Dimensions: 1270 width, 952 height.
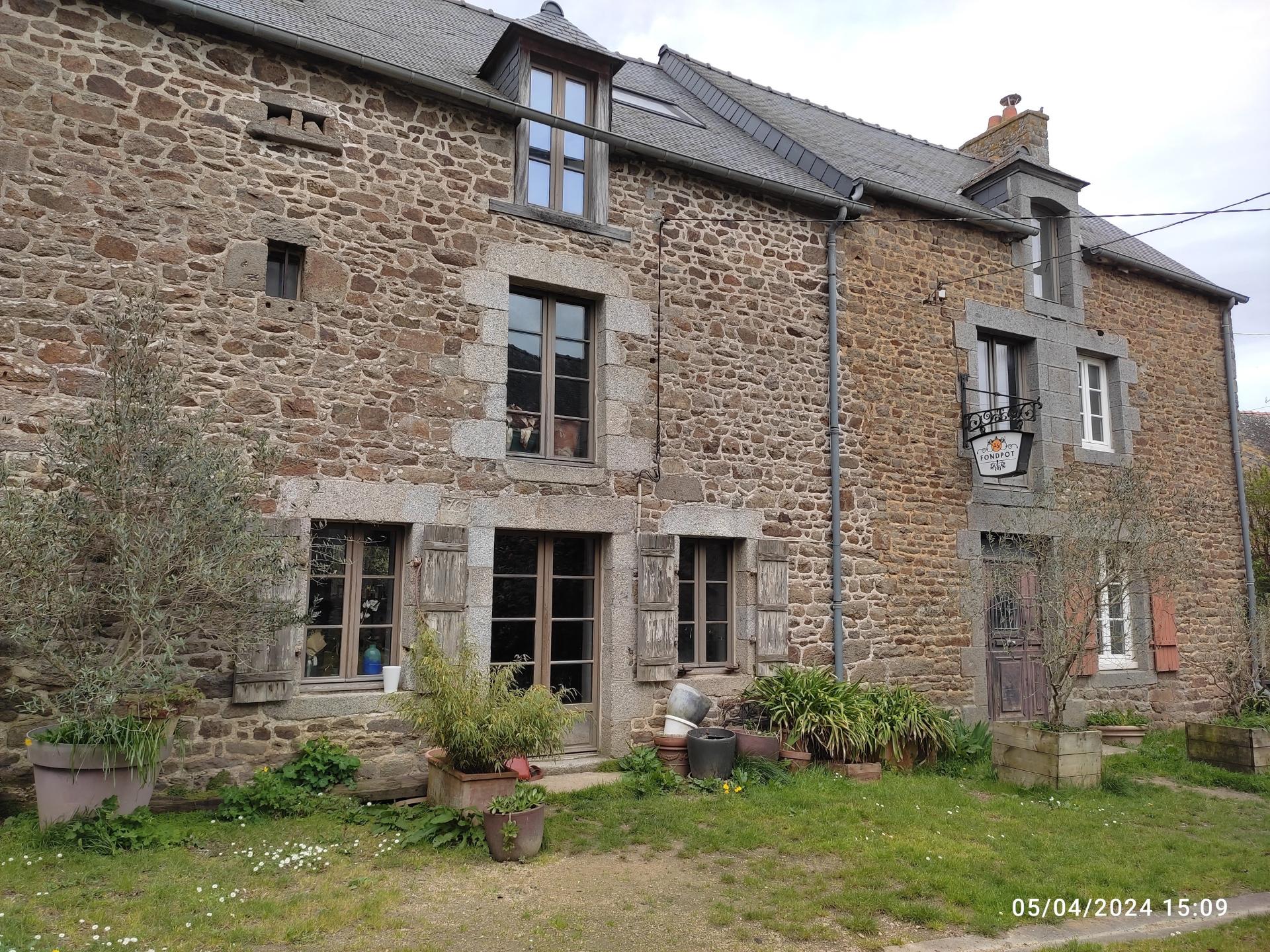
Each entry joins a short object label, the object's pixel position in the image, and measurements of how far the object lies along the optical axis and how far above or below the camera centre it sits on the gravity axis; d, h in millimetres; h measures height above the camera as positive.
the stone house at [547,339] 5672 +2098
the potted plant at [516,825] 4645 -1232
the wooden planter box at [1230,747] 7406 -1290
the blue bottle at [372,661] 6176 -471
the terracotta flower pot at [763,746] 6848 -1173
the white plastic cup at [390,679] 6086 -588
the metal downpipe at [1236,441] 10852 +2023
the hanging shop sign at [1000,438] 8383 +1582
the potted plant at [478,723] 4836 -716
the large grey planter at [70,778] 4496 -966
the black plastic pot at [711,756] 6492 -1186
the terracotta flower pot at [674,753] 6672 -1199
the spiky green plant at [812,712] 6918 -935
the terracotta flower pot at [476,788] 4891 -1088
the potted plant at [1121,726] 9062 -1340
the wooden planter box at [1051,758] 6527 -1217
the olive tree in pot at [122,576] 4547 +97
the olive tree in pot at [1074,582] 6734 +159
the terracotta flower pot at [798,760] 6816 -1277
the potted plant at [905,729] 7125 -1086
